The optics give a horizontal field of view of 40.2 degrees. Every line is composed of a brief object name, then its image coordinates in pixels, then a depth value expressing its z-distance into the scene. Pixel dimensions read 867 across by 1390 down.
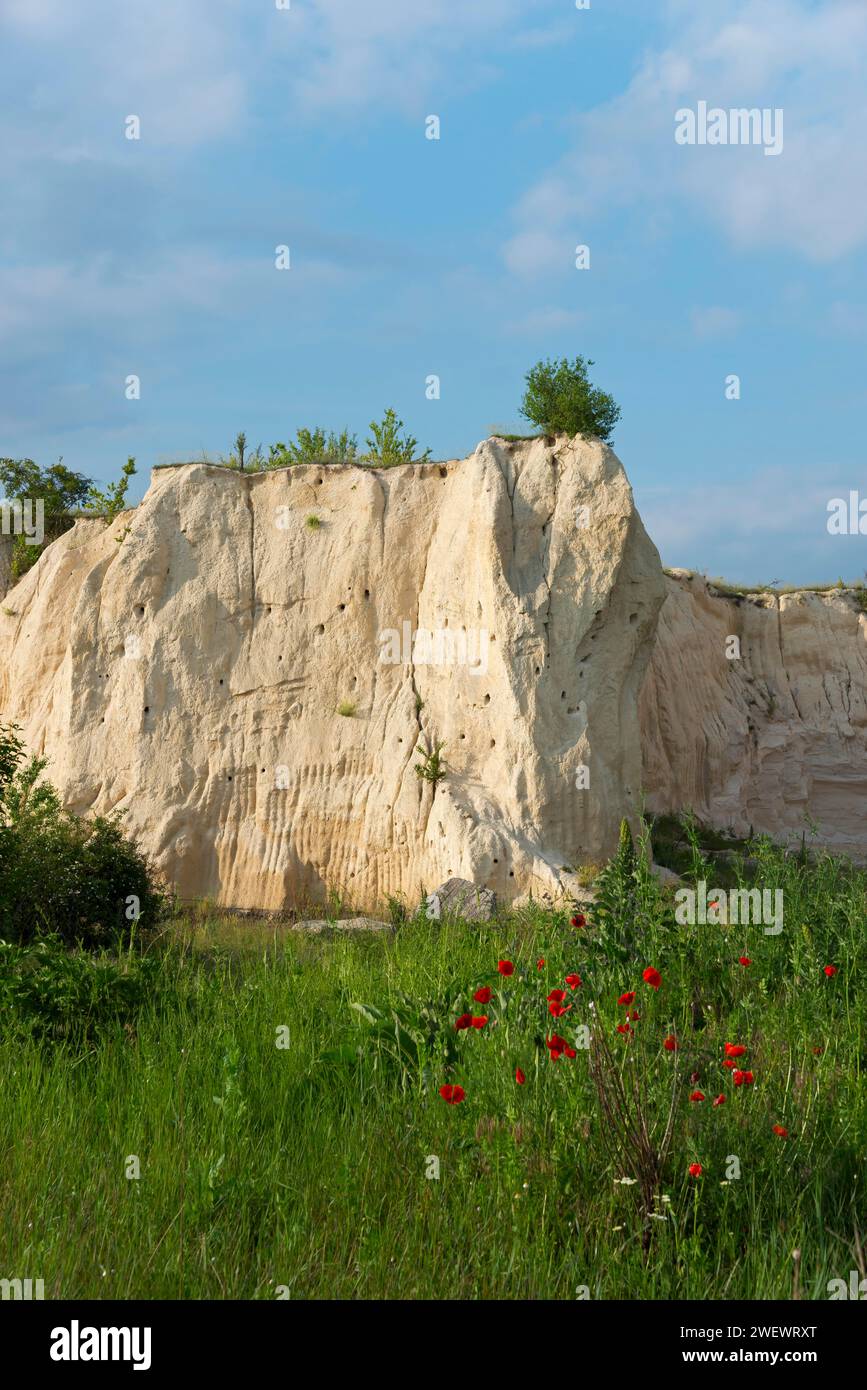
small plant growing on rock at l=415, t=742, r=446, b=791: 15.55
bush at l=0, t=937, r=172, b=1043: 7.45
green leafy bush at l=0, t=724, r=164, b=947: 11.97
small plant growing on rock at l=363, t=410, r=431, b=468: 24.02
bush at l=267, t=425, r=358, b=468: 18.75
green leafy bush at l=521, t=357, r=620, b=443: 23.06
